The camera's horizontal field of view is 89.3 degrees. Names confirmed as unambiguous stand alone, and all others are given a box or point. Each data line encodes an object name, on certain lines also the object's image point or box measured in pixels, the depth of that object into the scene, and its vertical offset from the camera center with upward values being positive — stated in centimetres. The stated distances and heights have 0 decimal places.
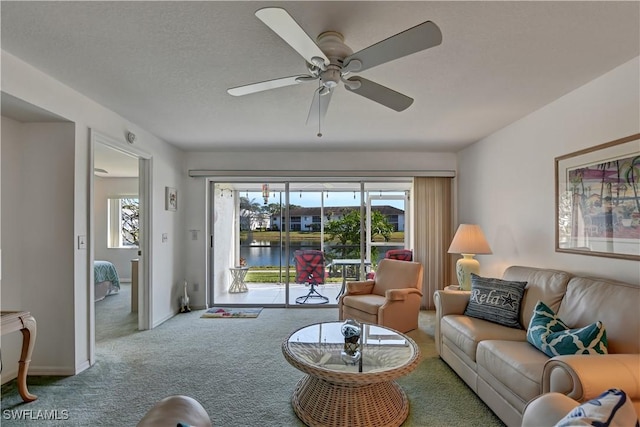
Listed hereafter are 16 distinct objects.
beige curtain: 495 -27
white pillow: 89 -56
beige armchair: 362 -99
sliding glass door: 524 -28
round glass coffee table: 199 -111
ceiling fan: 139 +80
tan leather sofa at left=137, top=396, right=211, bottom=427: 114 -73
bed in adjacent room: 540 -110
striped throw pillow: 265 -73
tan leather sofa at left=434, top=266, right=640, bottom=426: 157 -81
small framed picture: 436 +25
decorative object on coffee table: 226 -96
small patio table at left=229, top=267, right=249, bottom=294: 550 -108
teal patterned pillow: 184 -74
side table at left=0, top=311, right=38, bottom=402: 223 -88
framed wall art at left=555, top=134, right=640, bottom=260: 219 +11
